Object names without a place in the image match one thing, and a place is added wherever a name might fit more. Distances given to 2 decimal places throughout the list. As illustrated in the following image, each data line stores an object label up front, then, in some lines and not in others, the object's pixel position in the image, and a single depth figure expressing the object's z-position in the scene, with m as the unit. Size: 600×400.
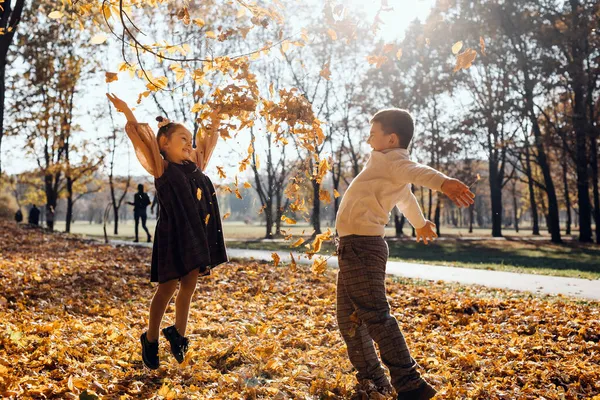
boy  2.93
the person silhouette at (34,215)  30.55
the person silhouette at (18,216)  31.83
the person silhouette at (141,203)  17.62
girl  3.45
